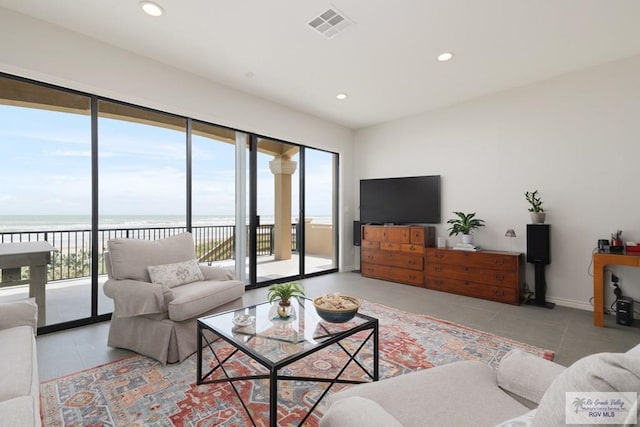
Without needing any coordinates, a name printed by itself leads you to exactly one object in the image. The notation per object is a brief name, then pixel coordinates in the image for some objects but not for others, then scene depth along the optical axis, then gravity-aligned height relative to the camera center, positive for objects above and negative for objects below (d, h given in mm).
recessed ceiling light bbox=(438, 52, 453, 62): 3067 +1682
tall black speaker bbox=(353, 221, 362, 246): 5518 -311
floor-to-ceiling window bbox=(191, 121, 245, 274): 3816 +323
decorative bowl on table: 1823 -569
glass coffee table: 1494 -691
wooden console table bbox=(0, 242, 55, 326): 2547 -371
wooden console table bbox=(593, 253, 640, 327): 2842 -656
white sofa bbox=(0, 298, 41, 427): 971 -632
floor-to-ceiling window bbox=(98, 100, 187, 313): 3135 +523
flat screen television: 4648 +265
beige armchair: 2176 -606
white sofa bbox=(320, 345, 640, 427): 655 -672
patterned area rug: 1604 -1074
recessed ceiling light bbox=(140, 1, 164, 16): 2361 +1714
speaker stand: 3572 -884
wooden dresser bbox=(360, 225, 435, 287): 4473 -568
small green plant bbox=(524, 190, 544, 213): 3633 +175
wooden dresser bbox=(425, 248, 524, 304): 3625 -762
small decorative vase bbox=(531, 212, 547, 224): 3577 -26
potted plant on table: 1966 -517
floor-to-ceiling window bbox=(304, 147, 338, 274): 5207 +317
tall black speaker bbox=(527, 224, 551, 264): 3467 -341
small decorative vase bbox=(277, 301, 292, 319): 1995 -631
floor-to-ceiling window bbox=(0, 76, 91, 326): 2676 +401
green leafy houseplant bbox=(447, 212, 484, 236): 4133 -108
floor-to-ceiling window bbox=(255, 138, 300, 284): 4445 +122
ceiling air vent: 2492 +1700
